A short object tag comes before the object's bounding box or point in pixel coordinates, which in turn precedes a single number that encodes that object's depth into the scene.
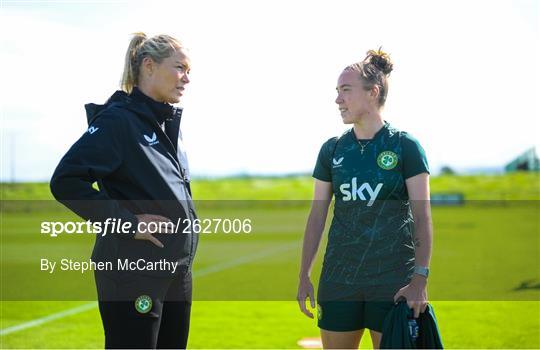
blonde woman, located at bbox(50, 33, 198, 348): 6.48
